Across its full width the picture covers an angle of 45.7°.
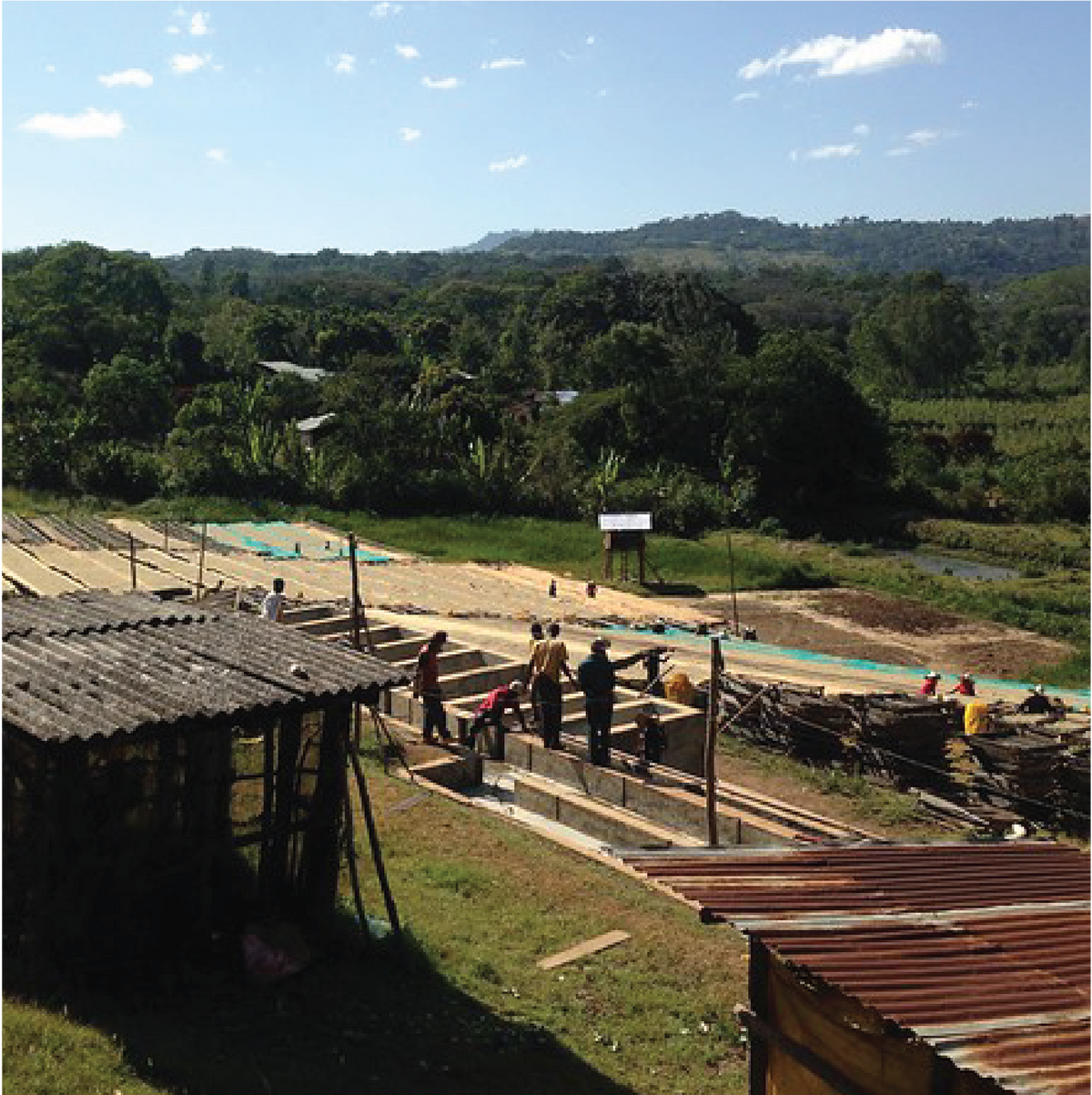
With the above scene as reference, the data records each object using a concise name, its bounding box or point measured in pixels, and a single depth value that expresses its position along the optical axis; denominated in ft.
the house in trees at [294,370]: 214.07
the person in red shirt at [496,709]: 47.85
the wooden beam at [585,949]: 29.71
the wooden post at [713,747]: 36.52
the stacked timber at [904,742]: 49.14
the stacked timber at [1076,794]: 44.60
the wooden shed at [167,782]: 24.57
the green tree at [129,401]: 176.24
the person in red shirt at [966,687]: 60.18
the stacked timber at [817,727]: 51.01
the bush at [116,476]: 147.13
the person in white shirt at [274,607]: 54.90
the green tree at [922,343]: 266.16
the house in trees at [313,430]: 164.66
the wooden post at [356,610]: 52.60
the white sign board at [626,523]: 107.04
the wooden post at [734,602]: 89.14
